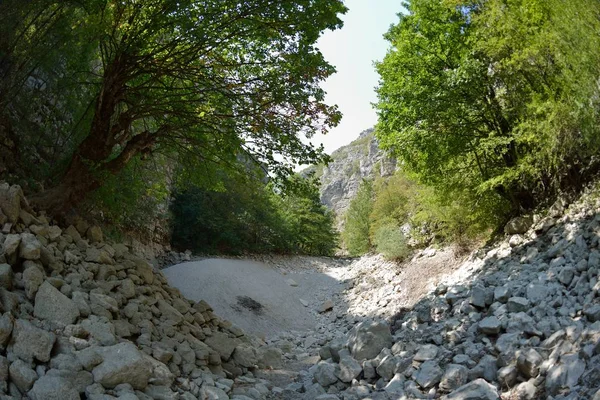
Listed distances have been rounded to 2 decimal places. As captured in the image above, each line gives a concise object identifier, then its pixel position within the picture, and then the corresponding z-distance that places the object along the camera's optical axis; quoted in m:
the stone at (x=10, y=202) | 4.90
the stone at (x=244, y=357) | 6.20
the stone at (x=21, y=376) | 3.18
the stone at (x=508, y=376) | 3.73
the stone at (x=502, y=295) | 5.24
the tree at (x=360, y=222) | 32.00
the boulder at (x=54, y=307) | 4.03
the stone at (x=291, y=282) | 16.01
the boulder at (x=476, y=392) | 3.54
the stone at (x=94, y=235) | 6.57
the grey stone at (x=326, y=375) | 5.21
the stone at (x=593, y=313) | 3.81
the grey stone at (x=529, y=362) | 3.63
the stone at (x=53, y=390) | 3.13
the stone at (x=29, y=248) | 4.52
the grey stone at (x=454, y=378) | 4.05
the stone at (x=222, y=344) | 6.15
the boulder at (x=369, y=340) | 5.52
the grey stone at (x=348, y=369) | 5.11
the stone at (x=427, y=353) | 4.70
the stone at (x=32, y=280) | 4.18
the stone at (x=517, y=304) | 4.79
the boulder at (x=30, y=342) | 3.45
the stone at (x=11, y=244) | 4.38
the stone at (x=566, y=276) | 4.95
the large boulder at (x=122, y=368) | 3.63
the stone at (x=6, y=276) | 4.04
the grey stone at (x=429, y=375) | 4.25
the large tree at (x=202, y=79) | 6.13
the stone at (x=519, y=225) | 7.92
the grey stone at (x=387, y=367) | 4.82
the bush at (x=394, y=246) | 14.20
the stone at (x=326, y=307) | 12.57
